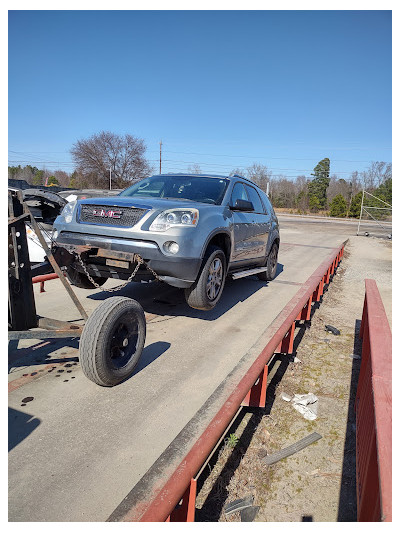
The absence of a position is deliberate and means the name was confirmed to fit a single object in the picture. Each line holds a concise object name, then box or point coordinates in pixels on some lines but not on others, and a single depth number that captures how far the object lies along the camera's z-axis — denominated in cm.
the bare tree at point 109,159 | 5100
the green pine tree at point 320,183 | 6783
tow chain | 373
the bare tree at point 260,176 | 7681
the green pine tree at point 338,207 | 5756
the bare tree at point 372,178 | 7439
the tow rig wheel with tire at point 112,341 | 281
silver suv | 375
